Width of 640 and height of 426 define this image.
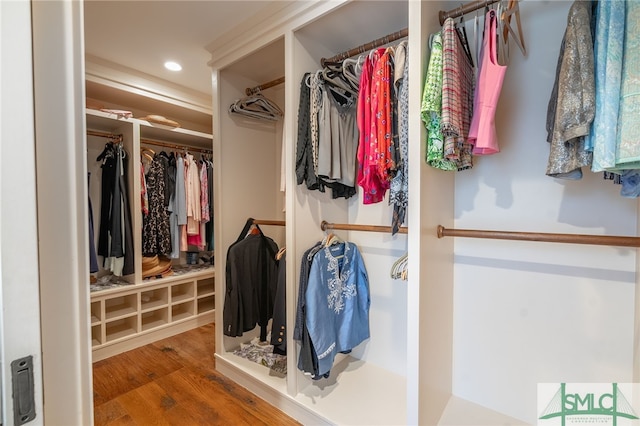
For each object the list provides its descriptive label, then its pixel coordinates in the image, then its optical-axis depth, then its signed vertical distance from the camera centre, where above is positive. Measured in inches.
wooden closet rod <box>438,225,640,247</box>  38.8 -4.9
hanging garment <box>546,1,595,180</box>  35.8 +13.3
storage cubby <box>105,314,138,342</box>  95.7 -41.9
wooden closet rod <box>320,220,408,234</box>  58.6 -4.8
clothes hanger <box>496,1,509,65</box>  51.8 +28.2
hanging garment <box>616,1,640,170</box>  31.9 +11.8
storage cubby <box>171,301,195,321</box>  111.0 -41.3
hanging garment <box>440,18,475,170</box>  43.4 +17.1
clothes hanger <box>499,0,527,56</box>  40.1 +27.1
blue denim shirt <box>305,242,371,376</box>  60.0 -21.1
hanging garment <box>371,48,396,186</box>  51.6 +16.5
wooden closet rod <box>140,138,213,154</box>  110.0 +24.1
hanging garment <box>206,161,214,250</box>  117.2 +0.1
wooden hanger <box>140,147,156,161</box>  105.7 +19.2
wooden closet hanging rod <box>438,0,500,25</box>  47.1 +32.5
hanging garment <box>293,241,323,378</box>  59.8 -25.7
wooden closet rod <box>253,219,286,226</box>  78.9 -4.7
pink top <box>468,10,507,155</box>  43.6 +17.4
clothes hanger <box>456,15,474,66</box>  49.1 +28.5
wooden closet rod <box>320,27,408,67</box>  55.7 +32.6
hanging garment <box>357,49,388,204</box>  53.2 +14.3
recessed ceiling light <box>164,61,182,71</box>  91.0 +44.5
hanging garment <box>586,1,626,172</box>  33.3 +14.3
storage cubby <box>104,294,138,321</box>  95.4 -34.9
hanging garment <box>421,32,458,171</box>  43.4 +14.9
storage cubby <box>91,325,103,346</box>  90.4 -40.1
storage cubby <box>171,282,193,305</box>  110.4 -34.2
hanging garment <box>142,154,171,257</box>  102.7 -4.6
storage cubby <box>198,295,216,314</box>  120.4 -41.2
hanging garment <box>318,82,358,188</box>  61.2 +14.4
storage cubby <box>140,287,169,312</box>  102.6 -34.2
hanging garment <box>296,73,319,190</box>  62.3 +13.0
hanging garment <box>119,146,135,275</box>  95.2 -7.1
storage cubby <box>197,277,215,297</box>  120.4 -33.6
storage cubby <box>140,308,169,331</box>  103.4 -41.4
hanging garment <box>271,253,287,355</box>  67.3 -26.3
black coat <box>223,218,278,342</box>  78.6 -21.6
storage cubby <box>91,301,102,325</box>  89.7 -32.6
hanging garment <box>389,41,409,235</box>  49.2 +11.0
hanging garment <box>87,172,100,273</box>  76.5 -14.7
